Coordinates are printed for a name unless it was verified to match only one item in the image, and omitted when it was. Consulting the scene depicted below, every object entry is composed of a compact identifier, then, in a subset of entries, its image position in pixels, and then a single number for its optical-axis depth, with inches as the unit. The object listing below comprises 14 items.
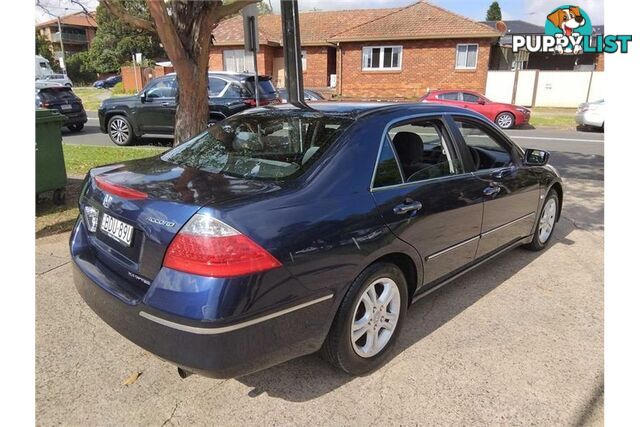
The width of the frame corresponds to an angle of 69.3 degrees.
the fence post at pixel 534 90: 906.2
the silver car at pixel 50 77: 1115.0
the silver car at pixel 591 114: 647.1
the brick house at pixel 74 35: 2517.2
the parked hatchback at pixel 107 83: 1567.4
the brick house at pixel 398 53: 973.8
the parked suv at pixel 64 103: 539.5
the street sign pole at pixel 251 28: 260.9
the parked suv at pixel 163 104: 436.1
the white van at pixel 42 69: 1100.9
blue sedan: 82.7
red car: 670.5
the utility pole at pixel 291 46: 243.1
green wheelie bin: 213.9
